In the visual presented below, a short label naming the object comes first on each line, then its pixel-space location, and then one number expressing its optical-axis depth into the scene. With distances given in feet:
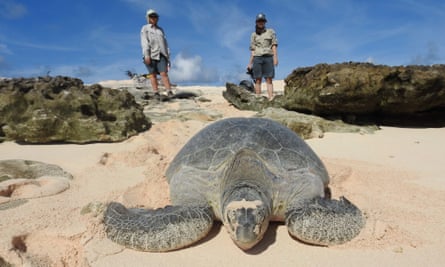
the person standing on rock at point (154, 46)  24.93
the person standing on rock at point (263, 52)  25.54
